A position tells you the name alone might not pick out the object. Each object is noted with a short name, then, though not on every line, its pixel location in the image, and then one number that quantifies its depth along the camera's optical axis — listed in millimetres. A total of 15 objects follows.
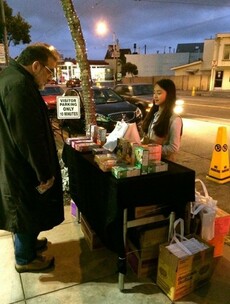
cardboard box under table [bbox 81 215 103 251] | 3145
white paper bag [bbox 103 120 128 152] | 2775
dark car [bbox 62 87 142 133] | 7411
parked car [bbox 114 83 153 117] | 11777
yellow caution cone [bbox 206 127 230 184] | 5301
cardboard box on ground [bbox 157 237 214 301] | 2393
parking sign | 4223
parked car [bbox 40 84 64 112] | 12023
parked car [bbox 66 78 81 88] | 39188
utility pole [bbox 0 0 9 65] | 13639
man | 2258
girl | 2994
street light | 26716
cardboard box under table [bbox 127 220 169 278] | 2641
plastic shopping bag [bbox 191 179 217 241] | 2779
